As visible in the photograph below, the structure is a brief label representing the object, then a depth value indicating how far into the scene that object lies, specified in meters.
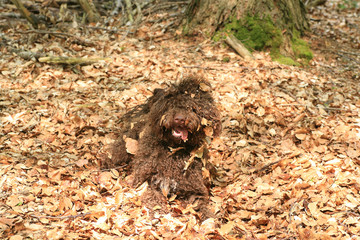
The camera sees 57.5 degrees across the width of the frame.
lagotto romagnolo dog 3.79
